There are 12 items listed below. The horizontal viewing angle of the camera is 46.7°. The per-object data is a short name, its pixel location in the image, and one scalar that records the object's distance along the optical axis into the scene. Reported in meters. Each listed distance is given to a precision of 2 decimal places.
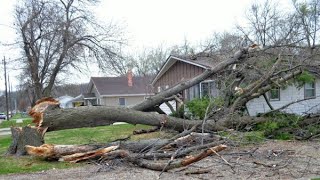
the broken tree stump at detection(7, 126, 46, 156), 8.23
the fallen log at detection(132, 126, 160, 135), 12.71
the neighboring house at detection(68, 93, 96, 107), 42.74
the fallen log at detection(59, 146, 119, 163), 7.52
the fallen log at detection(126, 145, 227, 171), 6.35
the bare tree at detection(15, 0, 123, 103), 25.89
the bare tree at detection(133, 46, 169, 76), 48.19
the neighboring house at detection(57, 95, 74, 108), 54.61
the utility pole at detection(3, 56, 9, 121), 27.86
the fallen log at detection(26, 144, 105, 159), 7.64
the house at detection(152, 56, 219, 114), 17.66
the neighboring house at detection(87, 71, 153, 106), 39.44
